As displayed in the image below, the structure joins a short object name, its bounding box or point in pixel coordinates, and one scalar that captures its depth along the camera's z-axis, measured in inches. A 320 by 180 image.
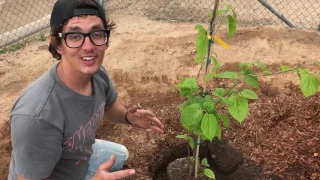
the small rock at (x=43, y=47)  168.6
